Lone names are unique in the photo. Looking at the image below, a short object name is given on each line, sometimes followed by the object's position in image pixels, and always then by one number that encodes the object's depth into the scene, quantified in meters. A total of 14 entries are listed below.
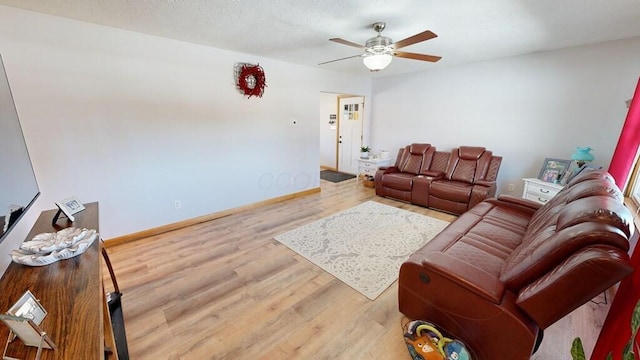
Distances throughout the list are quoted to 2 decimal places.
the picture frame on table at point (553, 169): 3.27
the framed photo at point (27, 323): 0.68
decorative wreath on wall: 3.52
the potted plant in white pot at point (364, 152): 5.52
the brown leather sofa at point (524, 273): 1.06
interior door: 5.94
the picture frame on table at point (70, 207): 1.60
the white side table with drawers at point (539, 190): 3.14
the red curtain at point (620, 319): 1.03
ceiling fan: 2.39
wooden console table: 0.73
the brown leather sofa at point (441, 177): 3.74
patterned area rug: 2.34
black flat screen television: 1.16
